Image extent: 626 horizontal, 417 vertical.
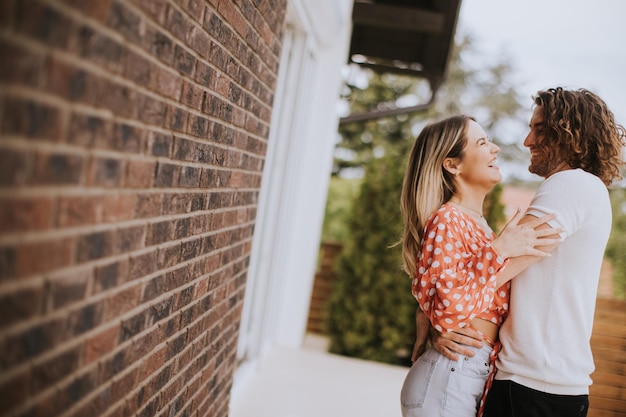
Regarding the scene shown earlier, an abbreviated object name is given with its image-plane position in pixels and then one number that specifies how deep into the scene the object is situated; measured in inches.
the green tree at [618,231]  651.5
